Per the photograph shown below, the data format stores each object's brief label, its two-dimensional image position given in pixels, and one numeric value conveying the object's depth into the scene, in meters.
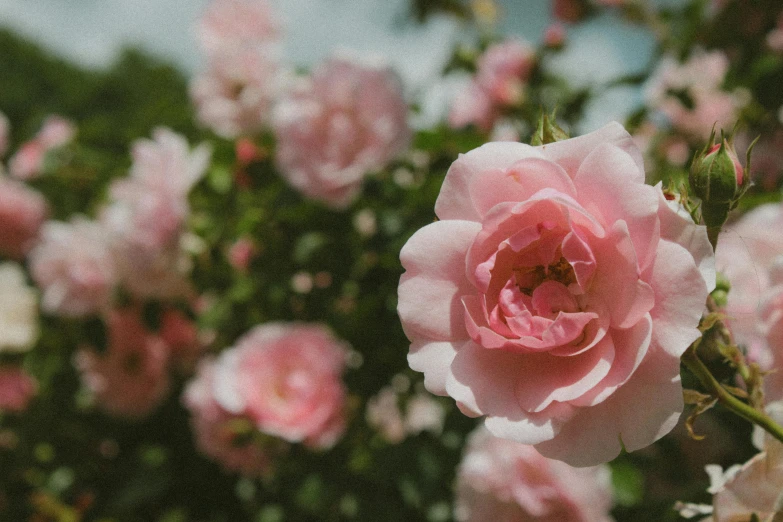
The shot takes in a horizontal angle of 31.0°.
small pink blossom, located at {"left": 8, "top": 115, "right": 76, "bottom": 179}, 0.92
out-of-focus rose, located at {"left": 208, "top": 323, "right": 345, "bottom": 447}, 0.66
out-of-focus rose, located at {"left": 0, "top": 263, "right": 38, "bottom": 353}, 0.91
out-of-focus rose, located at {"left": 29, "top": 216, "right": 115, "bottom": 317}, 0.75
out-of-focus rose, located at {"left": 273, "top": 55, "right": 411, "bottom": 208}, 0.64
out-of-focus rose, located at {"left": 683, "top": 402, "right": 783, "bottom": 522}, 0.43
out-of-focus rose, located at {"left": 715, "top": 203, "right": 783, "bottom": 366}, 0.48
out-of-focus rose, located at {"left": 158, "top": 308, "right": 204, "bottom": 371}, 0.80
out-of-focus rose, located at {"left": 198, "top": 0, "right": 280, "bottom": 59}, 0.85
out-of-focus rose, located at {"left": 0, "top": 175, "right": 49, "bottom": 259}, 1.05
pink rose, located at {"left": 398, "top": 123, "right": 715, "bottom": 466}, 0.41
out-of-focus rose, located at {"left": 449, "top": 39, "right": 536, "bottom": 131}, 0.79
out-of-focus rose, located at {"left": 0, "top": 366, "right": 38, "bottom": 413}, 0.88
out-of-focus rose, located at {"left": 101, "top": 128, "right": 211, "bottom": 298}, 0.69
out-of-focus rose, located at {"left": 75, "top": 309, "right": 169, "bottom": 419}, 0.79
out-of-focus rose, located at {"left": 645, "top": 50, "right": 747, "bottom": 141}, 0.74
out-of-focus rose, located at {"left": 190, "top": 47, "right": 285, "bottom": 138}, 0.74
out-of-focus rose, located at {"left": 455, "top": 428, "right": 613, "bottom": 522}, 0.59
